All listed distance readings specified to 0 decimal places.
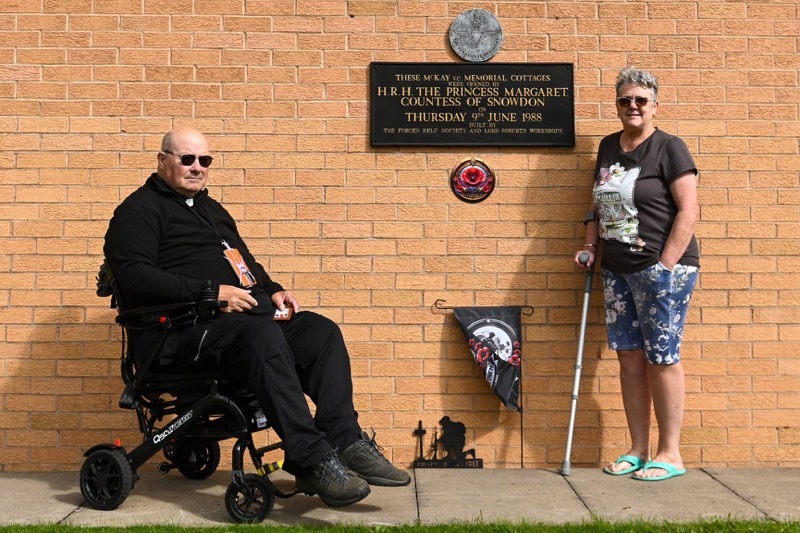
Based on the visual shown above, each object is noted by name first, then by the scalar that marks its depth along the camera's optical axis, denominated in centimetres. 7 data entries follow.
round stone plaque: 558
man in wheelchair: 420
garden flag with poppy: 543
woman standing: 507
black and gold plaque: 557
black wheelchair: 434
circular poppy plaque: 556
